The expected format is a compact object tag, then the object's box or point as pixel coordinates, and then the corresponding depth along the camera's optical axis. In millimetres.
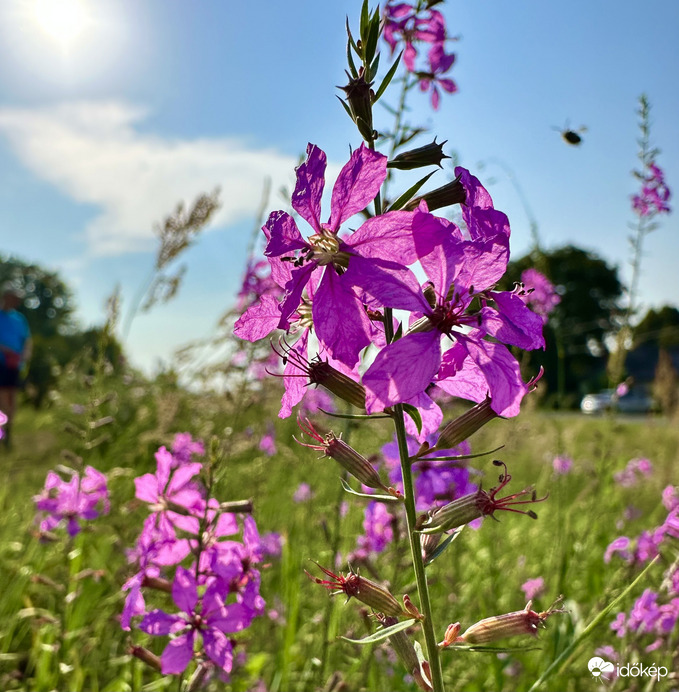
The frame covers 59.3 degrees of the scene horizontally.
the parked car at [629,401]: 31625
